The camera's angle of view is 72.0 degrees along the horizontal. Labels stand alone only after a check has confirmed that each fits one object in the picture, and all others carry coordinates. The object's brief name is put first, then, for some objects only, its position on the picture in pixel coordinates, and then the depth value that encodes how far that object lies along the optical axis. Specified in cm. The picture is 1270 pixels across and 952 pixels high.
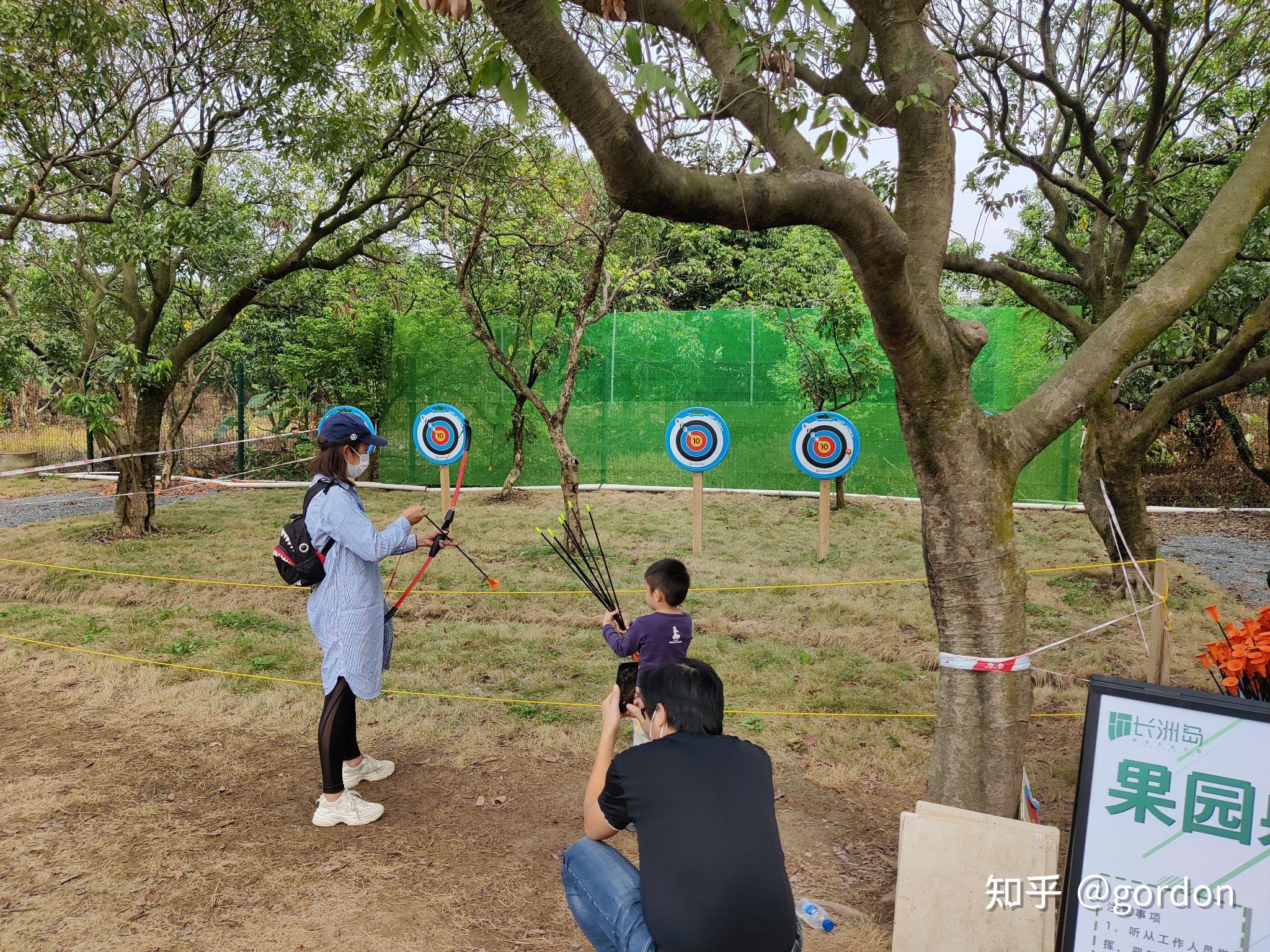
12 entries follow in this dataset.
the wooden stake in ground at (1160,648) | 335
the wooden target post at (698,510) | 757
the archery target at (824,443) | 880
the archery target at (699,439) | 829
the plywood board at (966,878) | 232
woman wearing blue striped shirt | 326
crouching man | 172
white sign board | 206
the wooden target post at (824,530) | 774
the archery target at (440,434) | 884
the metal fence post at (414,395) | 1228
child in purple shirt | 316
